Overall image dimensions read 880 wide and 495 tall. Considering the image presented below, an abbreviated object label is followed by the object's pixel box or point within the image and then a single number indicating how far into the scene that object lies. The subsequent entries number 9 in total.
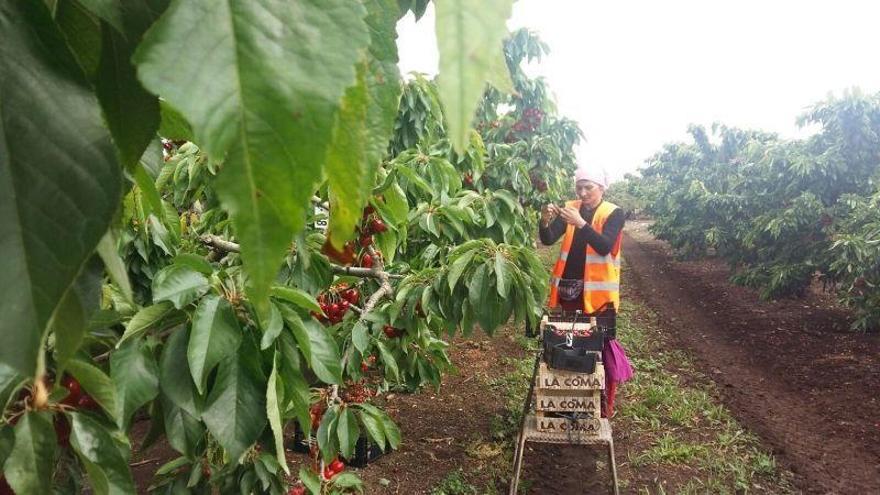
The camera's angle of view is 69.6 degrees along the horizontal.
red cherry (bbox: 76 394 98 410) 1.13
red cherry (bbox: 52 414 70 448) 1.12
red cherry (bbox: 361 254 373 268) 2.87
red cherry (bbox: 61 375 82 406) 1.10
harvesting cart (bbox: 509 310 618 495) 3.39
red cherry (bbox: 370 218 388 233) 2.44
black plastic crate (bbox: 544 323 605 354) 3.41
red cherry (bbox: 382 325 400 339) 3.09
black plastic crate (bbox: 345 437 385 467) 3.93
